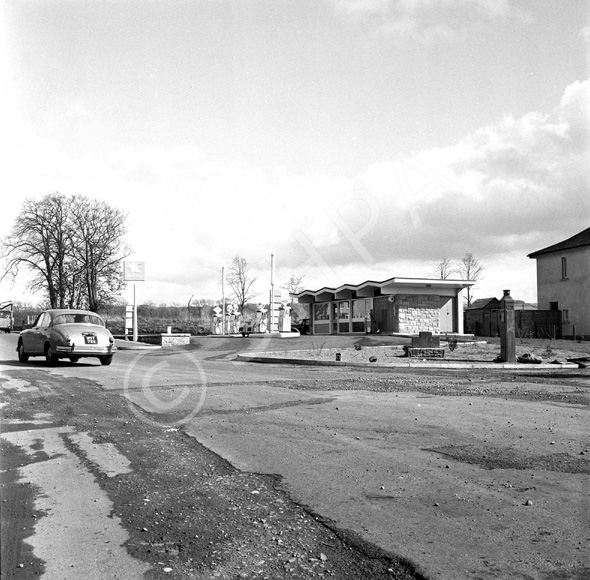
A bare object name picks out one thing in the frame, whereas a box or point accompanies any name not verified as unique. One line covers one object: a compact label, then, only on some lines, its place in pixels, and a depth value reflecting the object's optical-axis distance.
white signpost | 41.19
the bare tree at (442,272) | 74.98
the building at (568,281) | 44.00
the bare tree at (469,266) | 81.75
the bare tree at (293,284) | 81.38
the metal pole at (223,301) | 55.73
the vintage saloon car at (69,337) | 17.66
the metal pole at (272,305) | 42.03
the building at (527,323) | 43.84
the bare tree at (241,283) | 75.44
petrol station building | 39.50
